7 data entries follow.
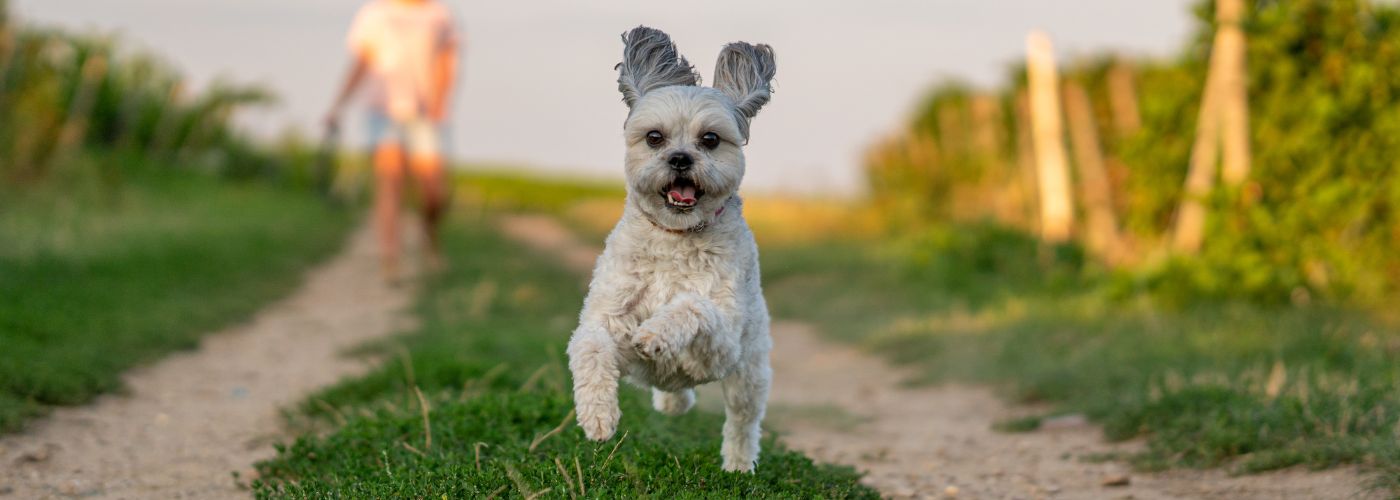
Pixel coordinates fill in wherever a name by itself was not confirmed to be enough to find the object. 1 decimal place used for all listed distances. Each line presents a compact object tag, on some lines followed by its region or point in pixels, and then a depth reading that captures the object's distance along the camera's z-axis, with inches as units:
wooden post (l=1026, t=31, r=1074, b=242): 540.1
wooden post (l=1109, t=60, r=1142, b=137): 594.2
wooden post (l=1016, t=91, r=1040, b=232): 638.1
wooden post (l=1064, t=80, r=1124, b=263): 529.3
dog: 146.6
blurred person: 485.4
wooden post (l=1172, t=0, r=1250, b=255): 405.4
